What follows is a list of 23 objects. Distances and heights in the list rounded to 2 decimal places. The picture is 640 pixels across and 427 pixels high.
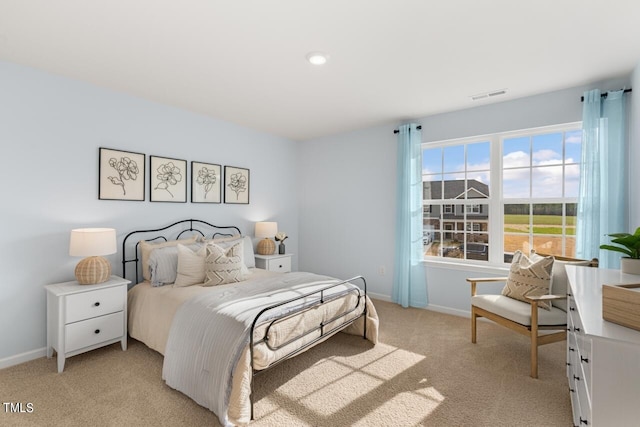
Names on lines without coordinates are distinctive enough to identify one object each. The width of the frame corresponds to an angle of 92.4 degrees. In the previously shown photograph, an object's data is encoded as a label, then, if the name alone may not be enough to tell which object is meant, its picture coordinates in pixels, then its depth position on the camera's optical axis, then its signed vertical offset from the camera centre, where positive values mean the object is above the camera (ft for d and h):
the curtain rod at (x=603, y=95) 9.37 +3.80
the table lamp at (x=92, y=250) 8.73 -1.18
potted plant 6.00 -0.72
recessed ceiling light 8.20 +4.20
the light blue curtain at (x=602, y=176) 9.41 +1.22
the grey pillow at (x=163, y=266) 10.16 -1.87
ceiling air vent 10.79 +4.31
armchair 8.19 -2.84
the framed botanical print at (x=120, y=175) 10.43 +1.25
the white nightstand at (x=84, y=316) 8.34 -3.07
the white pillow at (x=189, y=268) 10.08 -1.91
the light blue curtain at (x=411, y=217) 13.60 -0.19
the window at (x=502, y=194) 11.14 +0.81
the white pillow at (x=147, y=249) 10.62 -1.37
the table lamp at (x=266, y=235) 14.88 -1.15
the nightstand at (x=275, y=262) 14.51 -2.47
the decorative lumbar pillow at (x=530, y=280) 9.12 -2.01
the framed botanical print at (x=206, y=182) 13.10 +1.25
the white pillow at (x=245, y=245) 12.35 -1.42
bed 6.57 -2.66
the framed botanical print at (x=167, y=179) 11.79 +1.23
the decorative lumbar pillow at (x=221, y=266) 10.16 -1.86
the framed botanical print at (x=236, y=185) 14.37 +1.26
